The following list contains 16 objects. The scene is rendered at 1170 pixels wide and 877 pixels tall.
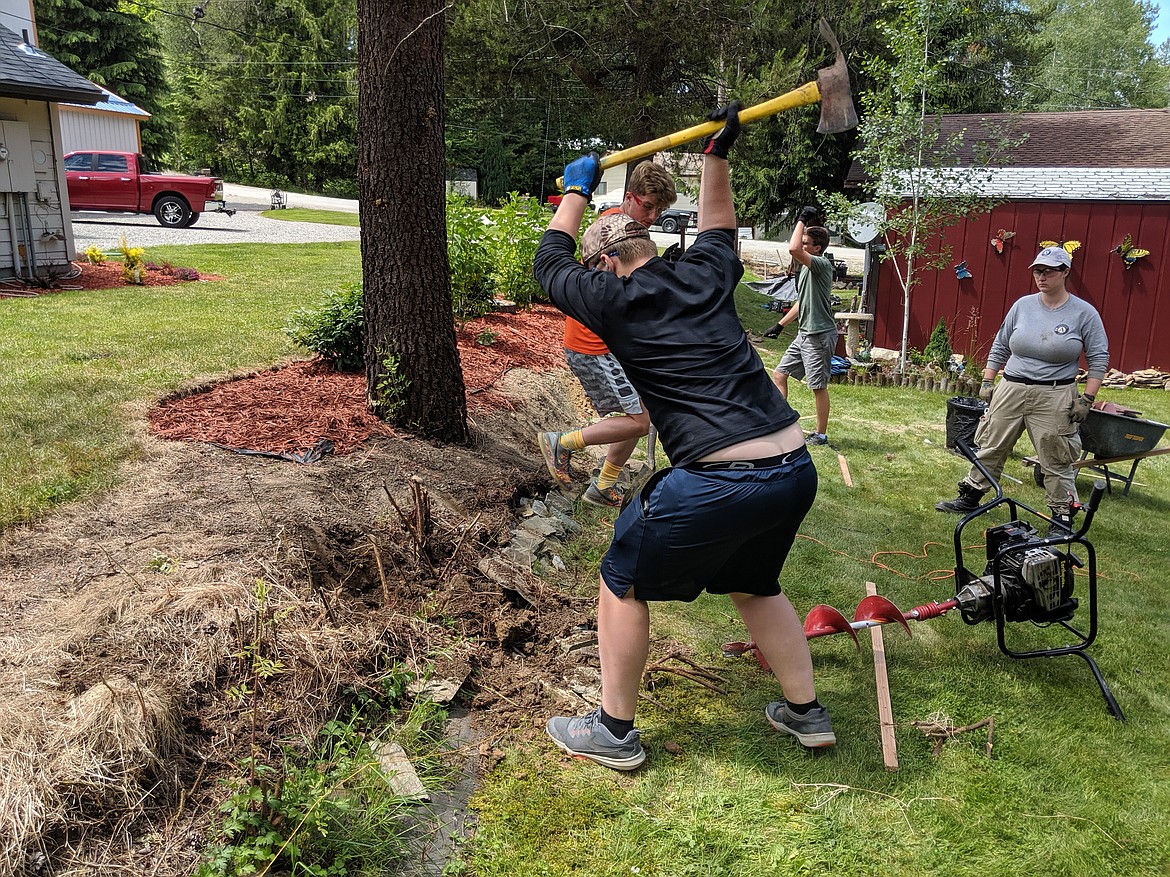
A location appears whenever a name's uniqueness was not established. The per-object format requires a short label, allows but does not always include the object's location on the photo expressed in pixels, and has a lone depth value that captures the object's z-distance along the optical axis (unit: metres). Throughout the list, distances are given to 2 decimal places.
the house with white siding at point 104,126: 30.22
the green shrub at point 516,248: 9.85
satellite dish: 12.18
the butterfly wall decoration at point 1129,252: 11.85
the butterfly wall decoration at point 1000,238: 12.58
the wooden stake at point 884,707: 3.28
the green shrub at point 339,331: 6.20
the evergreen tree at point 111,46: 33.94
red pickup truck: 20.16
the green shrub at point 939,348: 12.42
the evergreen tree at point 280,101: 40.12
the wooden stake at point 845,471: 6.95
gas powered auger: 3.65
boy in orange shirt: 5.25
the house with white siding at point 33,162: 10.64
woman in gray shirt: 5.70
